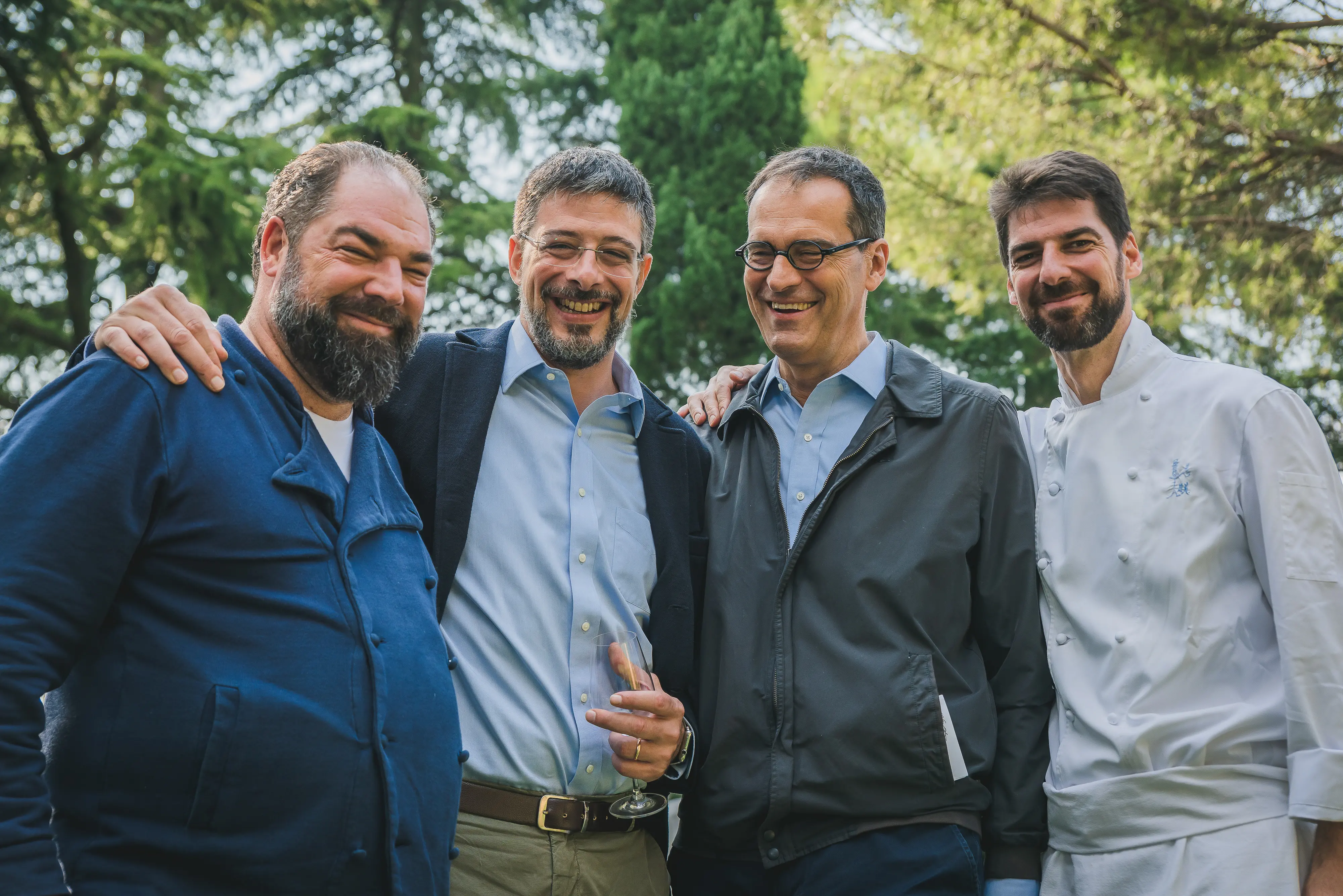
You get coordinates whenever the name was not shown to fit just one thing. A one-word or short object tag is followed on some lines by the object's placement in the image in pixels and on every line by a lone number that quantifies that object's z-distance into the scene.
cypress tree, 14.62
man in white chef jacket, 2.73
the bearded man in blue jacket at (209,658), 2.01
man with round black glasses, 2.95
